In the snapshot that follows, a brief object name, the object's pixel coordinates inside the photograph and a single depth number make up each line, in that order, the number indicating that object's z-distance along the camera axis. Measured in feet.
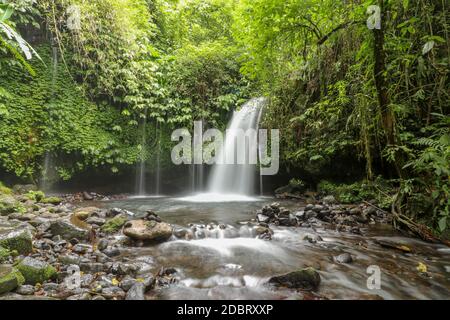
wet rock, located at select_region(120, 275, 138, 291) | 8.73
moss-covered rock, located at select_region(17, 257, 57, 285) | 8.66
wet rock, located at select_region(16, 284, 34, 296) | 7.95
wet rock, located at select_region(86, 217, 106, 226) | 16.04
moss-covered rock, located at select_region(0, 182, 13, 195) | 21.39
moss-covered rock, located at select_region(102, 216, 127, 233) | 14.84
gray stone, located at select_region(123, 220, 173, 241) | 13.47
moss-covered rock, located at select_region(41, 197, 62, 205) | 21.37
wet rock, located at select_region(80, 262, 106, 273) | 9.98
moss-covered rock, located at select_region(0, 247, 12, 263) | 9.72
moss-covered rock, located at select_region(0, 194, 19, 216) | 16.62
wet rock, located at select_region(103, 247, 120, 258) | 11.81
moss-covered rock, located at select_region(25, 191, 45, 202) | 20.94
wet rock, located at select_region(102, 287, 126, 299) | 8.19
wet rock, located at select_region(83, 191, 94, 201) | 26.48
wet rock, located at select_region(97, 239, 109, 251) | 12.38
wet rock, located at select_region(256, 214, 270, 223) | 17.42
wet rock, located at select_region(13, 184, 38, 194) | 23.36
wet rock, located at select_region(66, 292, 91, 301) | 7.80
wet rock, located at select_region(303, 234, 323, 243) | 13.96
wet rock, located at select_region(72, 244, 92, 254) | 11.82
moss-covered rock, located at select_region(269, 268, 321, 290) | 9.09
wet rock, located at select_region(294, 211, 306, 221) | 18.02
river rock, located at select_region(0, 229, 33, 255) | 10.72
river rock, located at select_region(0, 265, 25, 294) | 7.73
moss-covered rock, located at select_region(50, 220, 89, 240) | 13.16
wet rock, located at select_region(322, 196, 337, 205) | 22.17
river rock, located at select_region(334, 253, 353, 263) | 11.42
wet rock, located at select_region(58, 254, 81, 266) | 10.45
